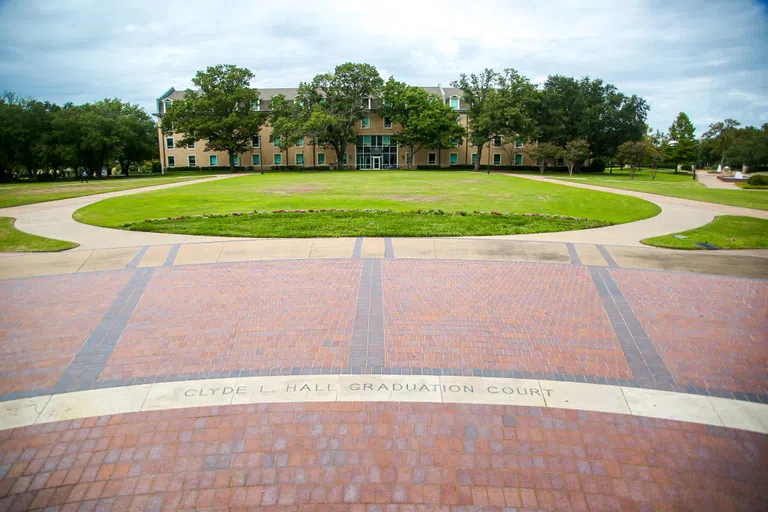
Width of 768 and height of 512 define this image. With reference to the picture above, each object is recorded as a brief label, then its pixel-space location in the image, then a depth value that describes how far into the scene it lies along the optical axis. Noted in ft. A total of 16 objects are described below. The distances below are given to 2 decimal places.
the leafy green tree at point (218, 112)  195.00
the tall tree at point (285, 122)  196.75
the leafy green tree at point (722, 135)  246.47
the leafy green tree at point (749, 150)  190.45
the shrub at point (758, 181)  136.05
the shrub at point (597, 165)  231.30
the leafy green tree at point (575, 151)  187.52
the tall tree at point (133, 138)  203.57
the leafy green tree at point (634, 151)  176.04
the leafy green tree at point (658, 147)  185.00
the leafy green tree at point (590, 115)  208.95
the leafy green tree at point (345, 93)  208.85
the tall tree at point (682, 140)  249.14
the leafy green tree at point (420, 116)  210.18
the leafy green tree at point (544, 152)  195.62
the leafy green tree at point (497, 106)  199.21
